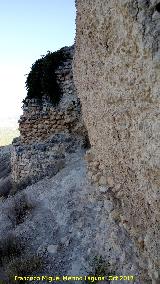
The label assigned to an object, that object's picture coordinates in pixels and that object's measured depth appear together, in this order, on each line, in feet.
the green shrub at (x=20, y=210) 12.39
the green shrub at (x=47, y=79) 18.77
